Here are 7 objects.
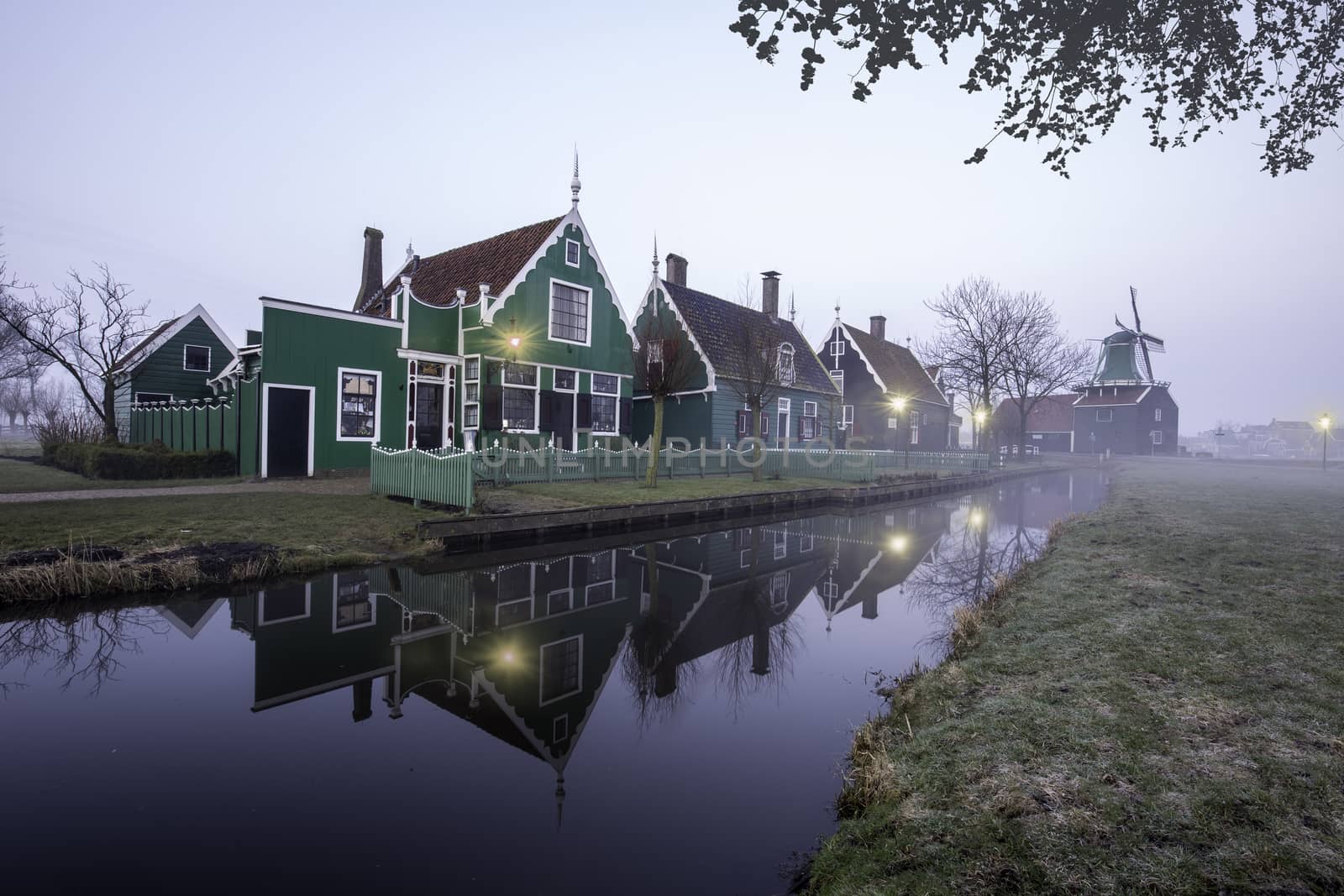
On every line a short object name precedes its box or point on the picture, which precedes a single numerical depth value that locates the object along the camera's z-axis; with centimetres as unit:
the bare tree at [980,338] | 3688
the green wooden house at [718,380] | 2583
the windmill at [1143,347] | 6788
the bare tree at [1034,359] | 3809
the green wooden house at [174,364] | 2523
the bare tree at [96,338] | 2397
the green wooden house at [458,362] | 1672
